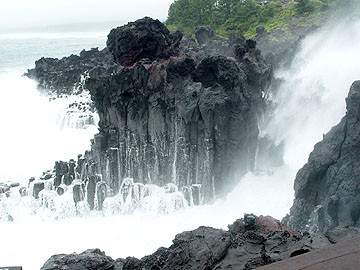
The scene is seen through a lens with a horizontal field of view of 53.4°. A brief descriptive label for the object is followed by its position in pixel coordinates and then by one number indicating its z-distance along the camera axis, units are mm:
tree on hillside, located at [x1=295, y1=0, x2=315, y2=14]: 41594
